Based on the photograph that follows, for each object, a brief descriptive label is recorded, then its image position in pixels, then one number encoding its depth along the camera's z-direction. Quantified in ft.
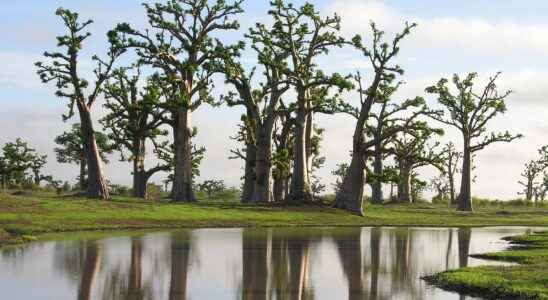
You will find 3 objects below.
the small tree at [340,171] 408.05
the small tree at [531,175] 391.86
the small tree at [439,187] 401.74
